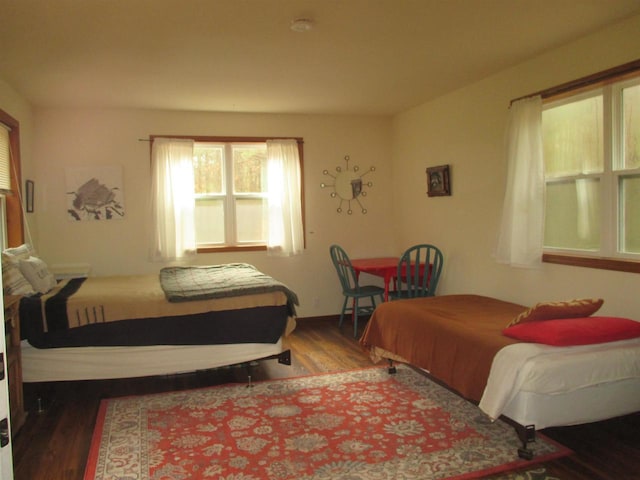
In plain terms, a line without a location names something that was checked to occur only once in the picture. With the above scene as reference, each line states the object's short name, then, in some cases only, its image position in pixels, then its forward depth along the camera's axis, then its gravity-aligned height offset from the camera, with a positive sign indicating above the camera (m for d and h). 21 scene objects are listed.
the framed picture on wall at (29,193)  4.59 +0.28
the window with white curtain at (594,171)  3.19 +0.24
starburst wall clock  5.82 +0.33
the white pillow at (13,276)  3.21 -0.35
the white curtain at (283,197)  5.48 +0.20
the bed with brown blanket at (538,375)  2.50 -0.86
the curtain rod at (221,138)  5.22 +0.84
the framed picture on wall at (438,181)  4.91 +0.30
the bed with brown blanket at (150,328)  3.30 -0.74
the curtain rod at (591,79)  3.05 +0.83
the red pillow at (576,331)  2.62 -0.65
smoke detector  2.90 +1.11
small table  4.96 -0.55
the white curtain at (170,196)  5.16 +0.24
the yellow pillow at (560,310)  2.84 -0.58
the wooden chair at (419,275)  4.84 -0.62
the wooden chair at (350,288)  5.22 -0.80
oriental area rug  2.51 -1.25
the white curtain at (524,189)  3.70 +0.14
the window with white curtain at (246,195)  5.46 +0.24
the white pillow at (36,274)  3.57 -0.37
